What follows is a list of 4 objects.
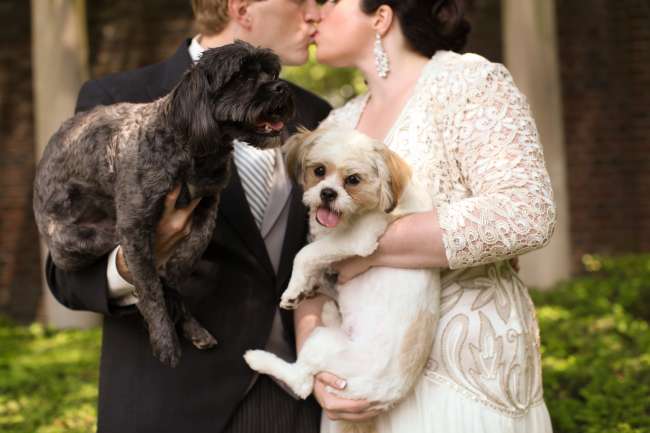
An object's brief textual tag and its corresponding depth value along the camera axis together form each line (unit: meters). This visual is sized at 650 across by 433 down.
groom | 2.71
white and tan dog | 2.60
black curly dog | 2.36
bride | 2.51
